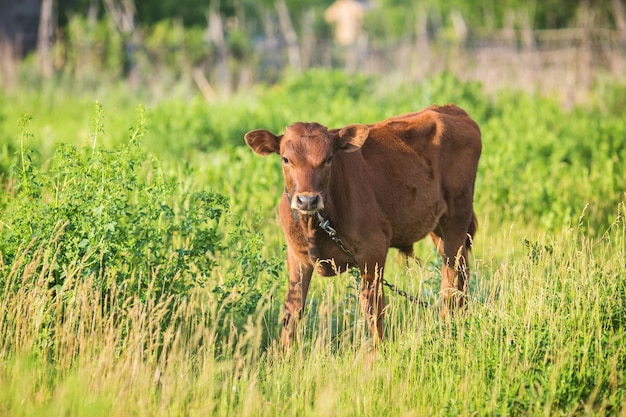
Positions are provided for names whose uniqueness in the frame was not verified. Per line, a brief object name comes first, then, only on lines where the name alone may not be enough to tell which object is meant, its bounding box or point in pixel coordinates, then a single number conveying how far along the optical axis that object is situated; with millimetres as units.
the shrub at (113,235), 11602
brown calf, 11992
